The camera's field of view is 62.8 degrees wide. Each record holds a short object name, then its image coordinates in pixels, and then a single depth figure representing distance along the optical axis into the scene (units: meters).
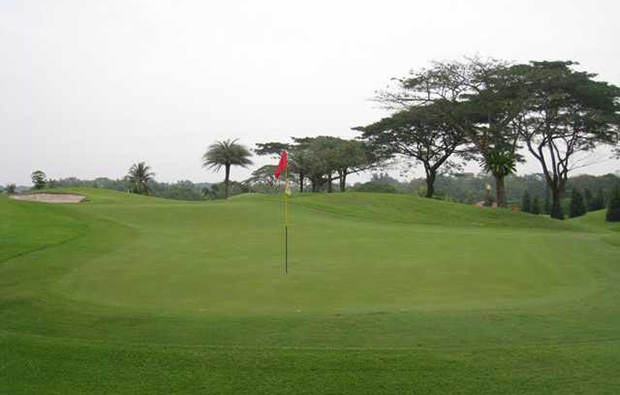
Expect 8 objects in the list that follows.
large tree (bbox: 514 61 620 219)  36.25
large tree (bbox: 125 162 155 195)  58.84
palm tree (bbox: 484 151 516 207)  37.34
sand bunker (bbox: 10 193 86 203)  33.92
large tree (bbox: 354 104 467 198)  46.88
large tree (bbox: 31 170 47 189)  47.91
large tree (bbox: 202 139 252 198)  51.25
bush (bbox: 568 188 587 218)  53.09
